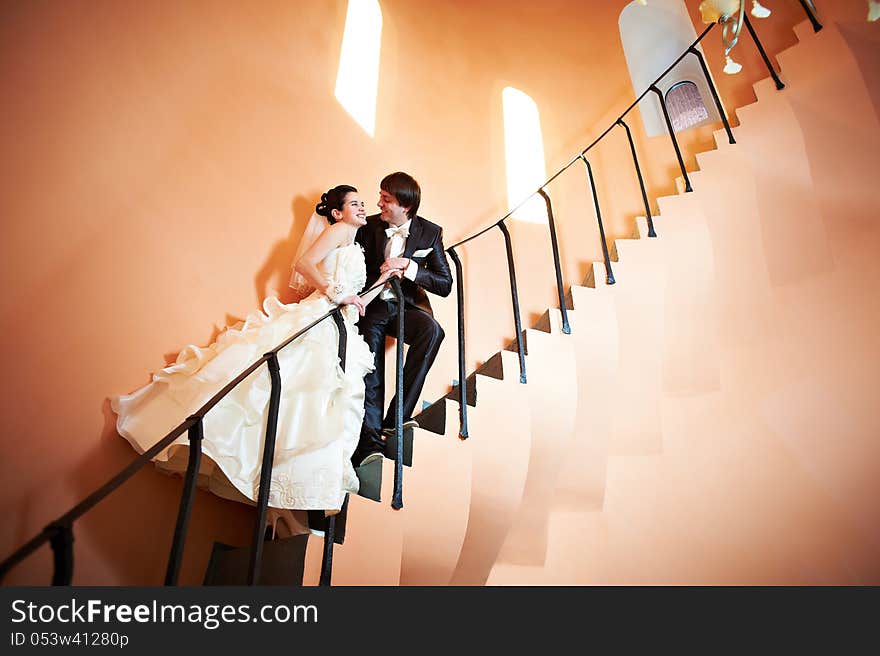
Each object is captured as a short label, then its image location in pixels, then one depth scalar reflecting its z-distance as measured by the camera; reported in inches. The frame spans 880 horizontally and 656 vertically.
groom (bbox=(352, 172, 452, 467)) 132.9
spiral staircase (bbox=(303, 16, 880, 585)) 149.9
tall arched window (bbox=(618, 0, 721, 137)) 227.6
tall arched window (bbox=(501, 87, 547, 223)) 218.1
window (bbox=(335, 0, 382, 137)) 182.7
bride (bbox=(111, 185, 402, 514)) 97.4
